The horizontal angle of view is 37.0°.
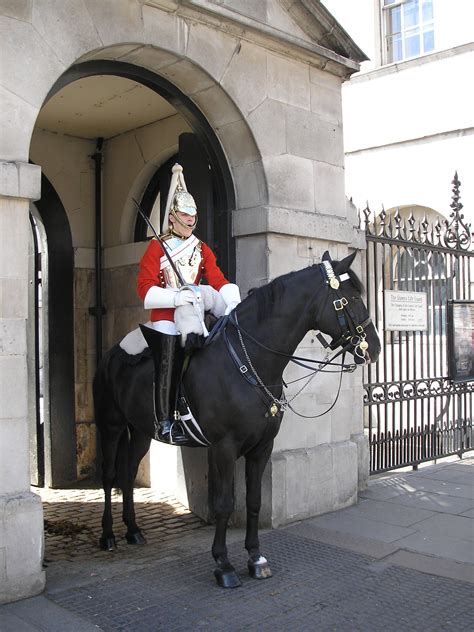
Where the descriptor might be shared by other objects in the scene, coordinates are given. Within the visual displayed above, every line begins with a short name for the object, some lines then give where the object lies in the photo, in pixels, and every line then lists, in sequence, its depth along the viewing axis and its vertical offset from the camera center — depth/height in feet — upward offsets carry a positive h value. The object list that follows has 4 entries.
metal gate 26.73 -0.27
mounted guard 16.57 +0.99
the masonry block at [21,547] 14.82 -4.51
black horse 16.16 -0.76
